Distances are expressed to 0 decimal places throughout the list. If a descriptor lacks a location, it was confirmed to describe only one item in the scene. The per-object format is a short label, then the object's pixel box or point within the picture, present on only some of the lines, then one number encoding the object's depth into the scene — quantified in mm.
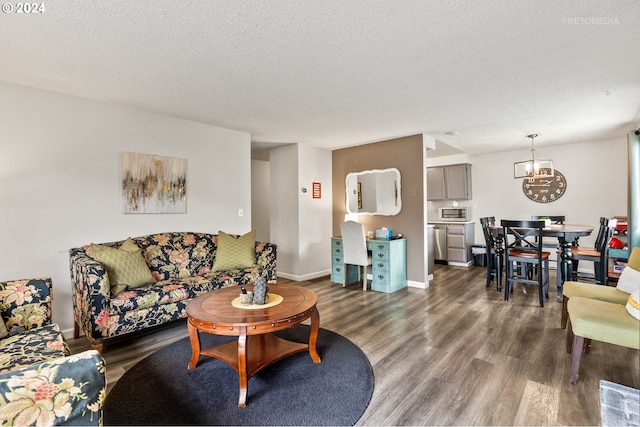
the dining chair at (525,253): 3624
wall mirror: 4957
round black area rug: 1695
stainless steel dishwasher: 6301
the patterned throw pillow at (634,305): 1814
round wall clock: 5578
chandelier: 4682
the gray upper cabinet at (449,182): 6367
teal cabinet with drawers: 4359
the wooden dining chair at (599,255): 3503
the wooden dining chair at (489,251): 4383
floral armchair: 794
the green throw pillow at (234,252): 3543
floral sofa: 2443
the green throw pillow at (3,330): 1786
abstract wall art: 3336
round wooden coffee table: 1860
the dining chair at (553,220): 4387
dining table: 3697
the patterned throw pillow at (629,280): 2213
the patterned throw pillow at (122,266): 2726
